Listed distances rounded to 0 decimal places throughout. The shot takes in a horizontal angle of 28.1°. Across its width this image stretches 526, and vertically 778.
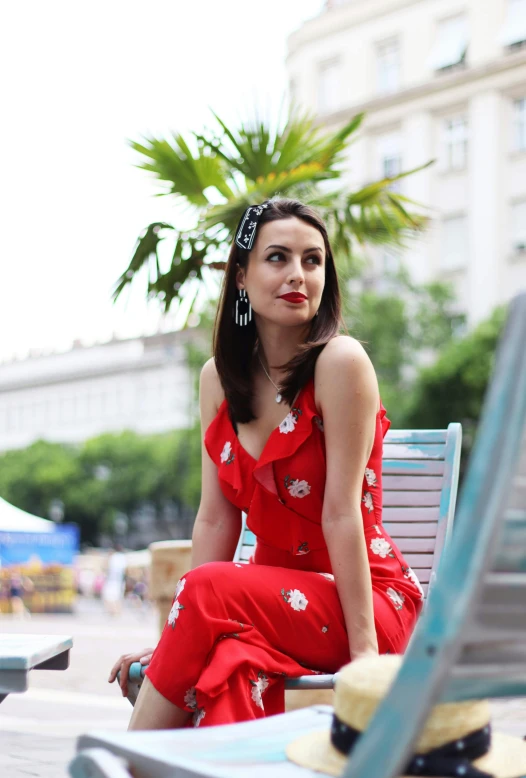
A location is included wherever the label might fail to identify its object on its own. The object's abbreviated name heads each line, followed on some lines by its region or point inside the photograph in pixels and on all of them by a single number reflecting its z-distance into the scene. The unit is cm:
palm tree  661
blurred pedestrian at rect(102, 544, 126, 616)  2645
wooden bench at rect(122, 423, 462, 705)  297
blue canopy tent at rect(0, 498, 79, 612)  2583
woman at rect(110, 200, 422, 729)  185
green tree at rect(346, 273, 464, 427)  3183
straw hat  121
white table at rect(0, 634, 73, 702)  170
